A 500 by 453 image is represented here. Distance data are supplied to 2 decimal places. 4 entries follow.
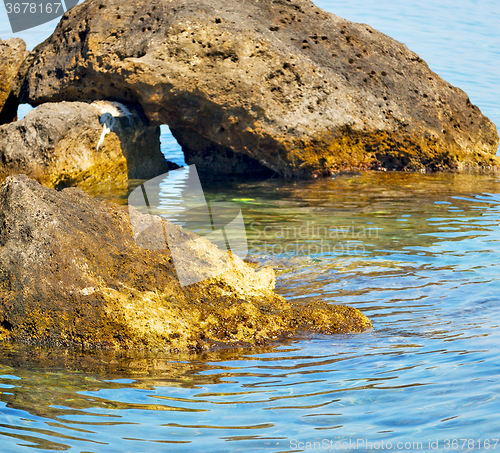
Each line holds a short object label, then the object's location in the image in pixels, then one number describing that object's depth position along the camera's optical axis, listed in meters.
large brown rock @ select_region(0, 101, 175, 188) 18.20
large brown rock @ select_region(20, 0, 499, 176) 19.28
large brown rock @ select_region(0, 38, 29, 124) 21.87
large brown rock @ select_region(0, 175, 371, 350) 7.39
